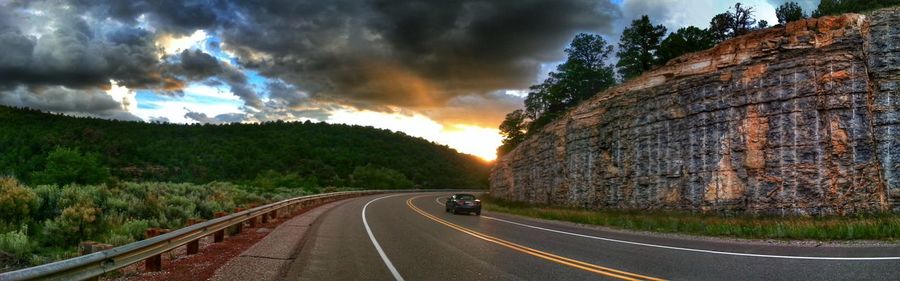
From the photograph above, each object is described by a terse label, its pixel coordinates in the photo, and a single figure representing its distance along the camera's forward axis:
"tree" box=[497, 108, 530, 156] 77.12
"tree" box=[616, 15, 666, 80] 45.60
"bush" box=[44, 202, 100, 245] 11.04
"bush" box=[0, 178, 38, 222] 12.15
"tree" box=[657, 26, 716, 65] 36.81
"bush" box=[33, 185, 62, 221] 13.24
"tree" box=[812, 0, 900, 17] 26.61
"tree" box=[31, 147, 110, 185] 41.31
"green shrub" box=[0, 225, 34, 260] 8.98
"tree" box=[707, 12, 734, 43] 36.84
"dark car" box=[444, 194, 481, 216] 27.22
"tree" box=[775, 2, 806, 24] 31.44
